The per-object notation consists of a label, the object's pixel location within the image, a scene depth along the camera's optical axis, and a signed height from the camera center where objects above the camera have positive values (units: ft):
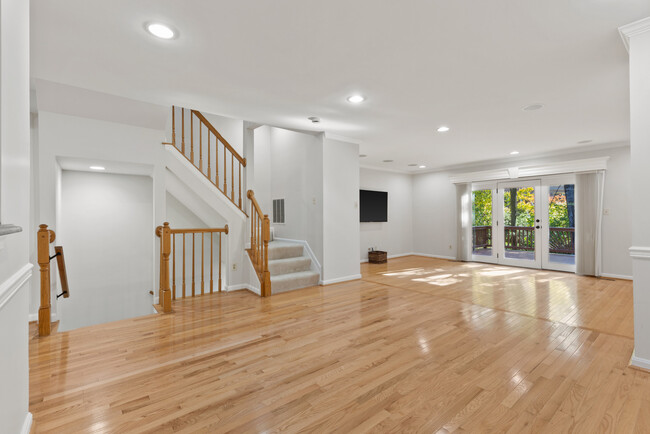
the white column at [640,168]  7.18 +1.19
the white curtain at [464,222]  25.38 -0.35
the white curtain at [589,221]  18.86 -0.21
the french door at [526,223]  20.68 -0.37
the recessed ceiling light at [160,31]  7.08 +4.47
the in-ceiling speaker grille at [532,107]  12.17 +4.51
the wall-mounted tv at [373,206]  25.61 +1.05
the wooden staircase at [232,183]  14.67 +2.25
